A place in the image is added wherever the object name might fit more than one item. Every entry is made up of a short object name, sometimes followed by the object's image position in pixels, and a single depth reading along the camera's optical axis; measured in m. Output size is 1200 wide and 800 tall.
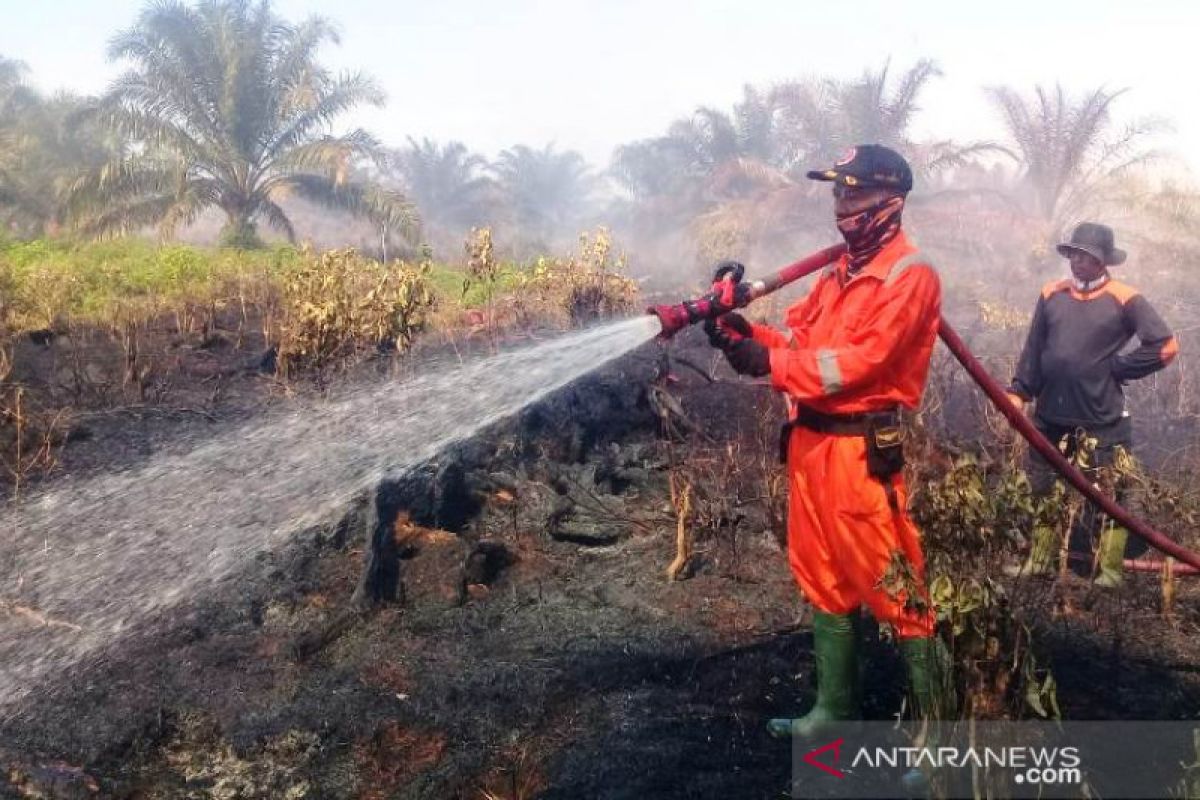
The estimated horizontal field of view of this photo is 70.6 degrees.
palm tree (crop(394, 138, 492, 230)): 29.16
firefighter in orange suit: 2.43
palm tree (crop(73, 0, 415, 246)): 14.03
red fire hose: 2.67
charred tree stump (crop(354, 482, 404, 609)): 3.94
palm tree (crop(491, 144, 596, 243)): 34.44
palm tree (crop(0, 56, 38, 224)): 16.48
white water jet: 3.76
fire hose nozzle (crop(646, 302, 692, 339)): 2.48
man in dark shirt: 3.92
